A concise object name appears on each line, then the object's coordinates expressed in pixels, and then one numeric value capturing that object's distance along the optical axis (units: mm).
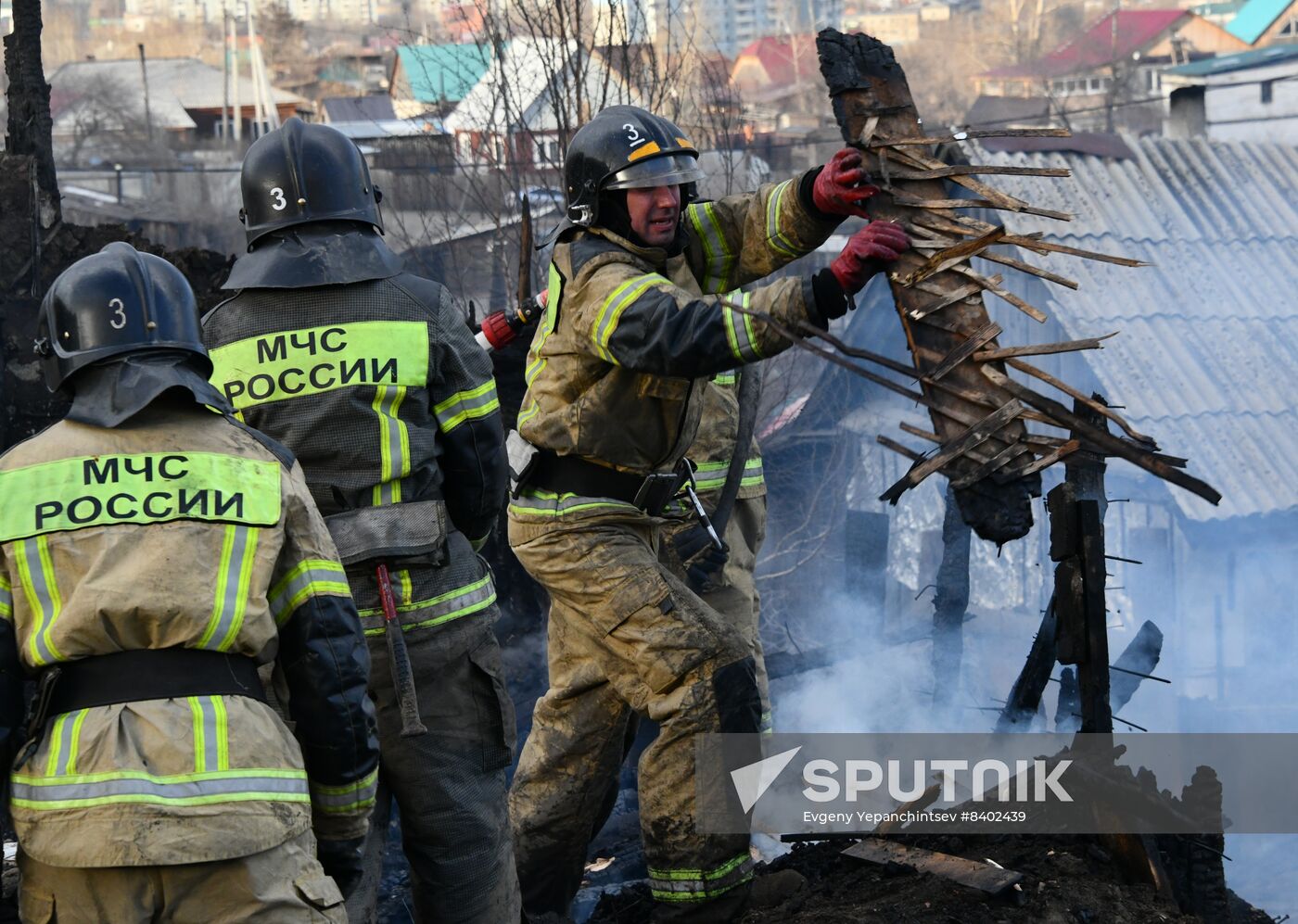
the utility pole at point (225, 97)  56312
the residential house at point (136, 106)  55656
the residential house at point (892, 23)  95750
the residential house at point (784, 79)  60438
